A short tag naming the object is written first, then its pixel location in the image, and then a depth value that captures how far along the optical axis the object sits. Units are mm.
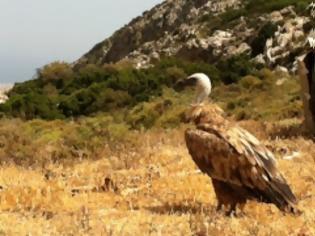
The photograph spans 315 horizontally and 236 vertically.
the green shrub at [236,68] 49969
